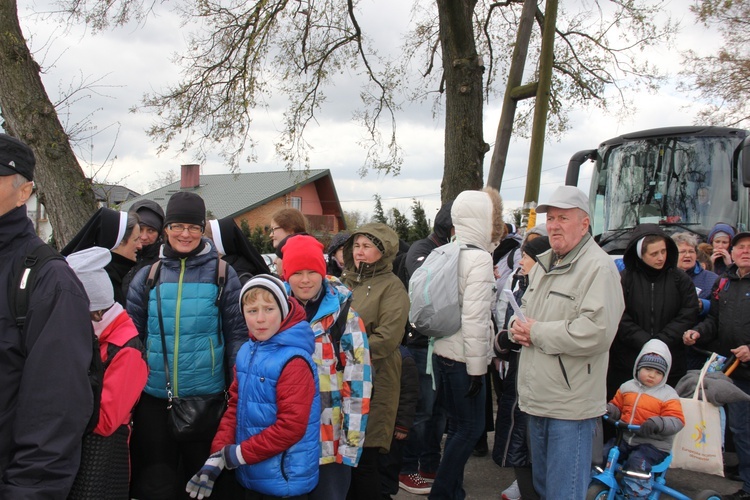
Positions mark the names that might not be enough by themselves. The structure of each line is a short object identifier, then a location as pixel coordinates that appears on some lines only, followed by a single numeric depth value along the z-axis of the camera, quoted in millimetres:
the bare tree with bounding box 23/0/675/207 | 8625
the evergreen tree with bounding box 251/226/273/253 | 23906
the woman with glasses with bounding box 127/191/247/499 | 3209
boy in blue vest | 2844
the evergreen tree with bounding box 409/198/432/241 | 15743
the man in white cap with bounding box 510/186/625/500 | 3154
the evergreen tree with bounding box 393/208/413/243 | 17125
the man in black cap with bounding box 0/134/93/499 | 1779
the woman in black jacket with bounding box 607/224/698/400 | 4359
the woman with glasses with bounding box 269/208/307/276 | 4625
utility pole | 8977
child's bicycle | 3877
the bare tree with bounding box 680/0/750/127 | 19781
